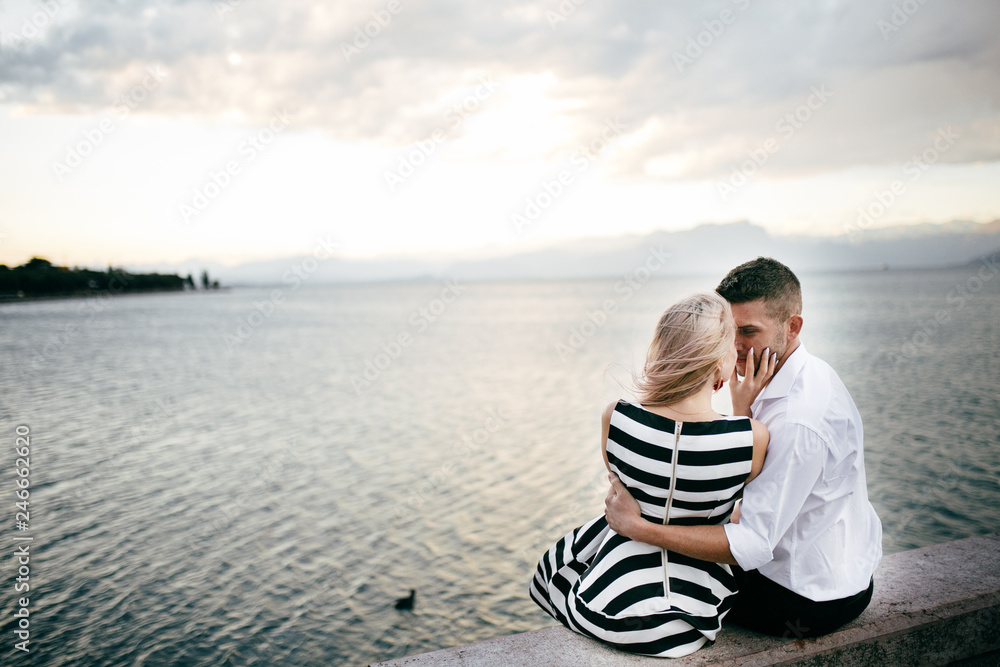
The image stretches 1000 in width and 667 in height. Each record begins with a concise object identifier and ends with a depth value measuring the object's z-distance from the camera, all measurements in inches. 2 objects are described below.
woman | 85.8
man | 86.5
